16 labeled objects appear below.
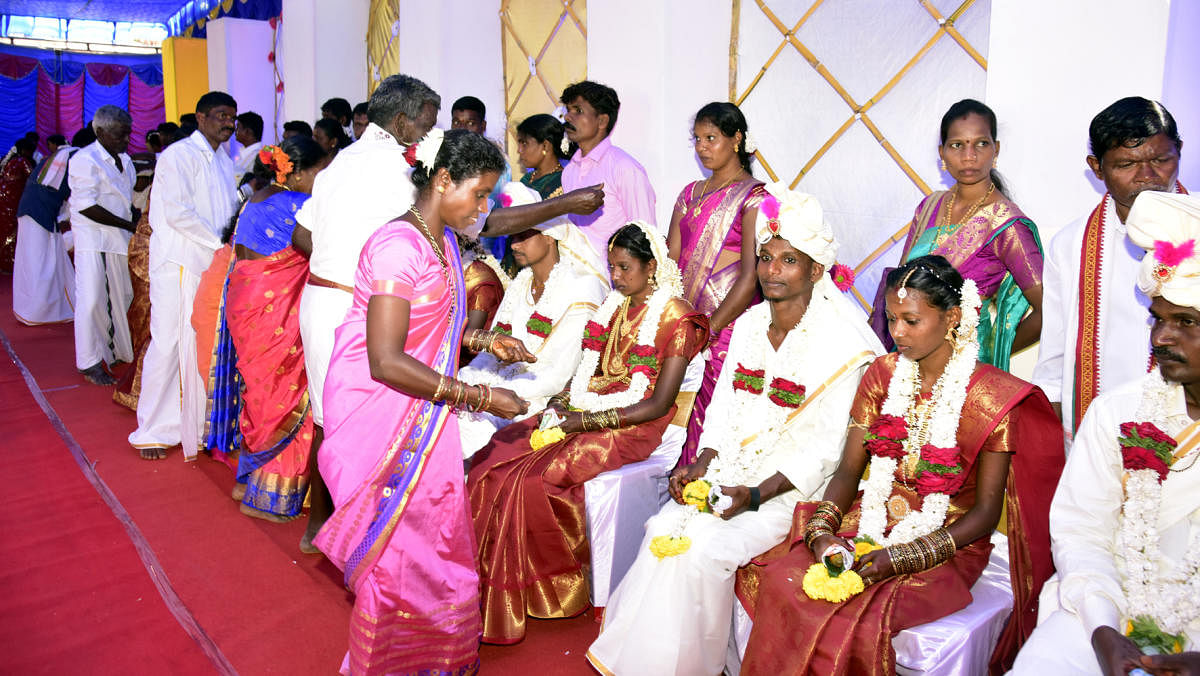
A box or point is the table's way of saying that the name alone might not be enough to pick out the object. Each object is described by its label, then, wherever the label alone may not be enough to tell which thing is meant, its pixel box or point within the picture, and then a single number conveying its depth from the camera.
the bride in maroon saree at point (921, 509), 2.36
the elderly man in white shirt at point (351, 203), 3.61
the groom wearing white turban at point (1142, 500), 2.08
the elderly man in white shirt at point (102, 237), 6.98
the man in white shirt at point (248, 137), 7.91
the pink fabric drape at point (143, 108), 20.47
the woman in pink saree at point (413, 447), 2.59
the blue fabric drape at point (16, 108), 19.14
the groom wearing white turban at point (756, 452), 2.77
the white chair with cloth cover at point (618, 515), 3.45
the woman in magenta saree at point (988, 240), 3.27
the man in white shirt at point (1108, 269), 2.76
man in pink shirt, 4.80
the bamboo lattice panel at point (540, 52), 6.62
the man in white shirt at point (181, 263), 5.43
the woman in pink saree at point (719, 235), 4.02
